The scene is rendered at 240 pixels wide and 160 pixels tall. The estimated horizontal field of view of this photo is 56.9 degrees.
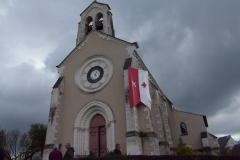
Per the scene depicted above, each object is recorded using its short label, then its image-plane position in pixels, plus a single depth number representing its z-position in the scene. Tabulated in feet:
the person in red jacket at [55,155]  28.76
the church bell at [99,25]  73.56
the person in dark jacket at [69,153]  30.96
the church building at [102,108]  46.39
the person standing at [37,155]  27.99
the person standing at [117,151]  32.79
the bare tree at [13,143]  97.04
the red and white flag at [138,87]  47.01
